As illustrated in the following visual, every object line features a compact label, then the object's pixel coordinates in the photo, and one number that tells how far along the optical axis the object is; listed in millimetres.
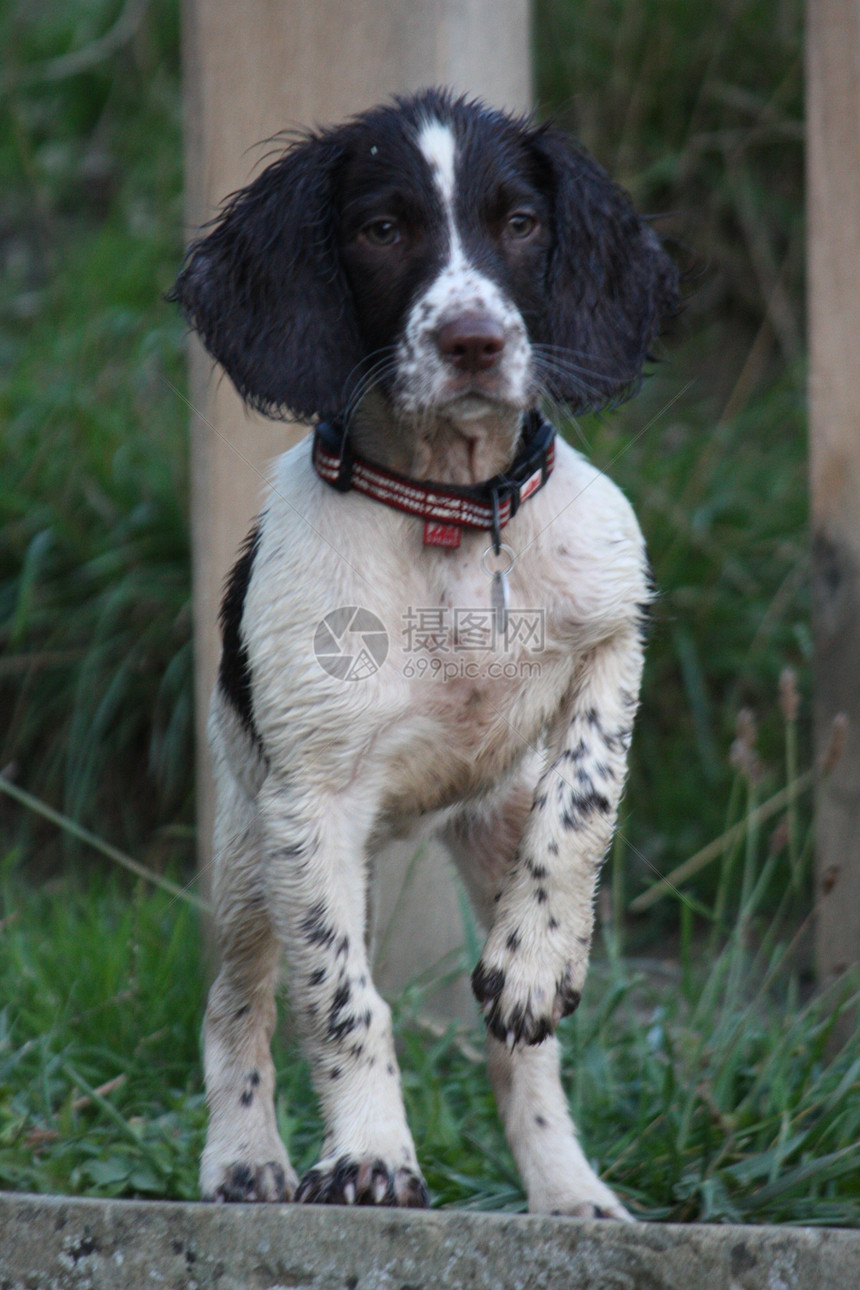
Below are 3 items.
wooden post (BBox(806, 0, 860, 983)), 6965
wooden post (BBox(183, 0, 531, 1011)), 6676
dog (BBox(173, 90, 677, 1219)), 4488
